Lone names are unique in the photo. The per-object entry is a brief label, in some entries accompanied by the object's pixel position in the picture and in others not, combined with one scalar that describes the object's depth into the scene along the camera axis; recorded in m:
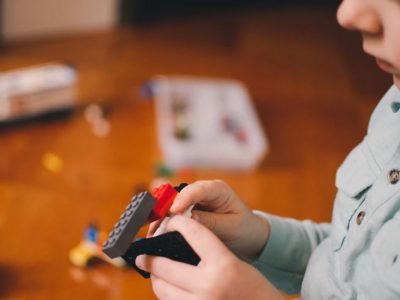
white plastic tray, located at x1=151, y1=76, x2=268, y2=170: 1.29
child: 0.68
